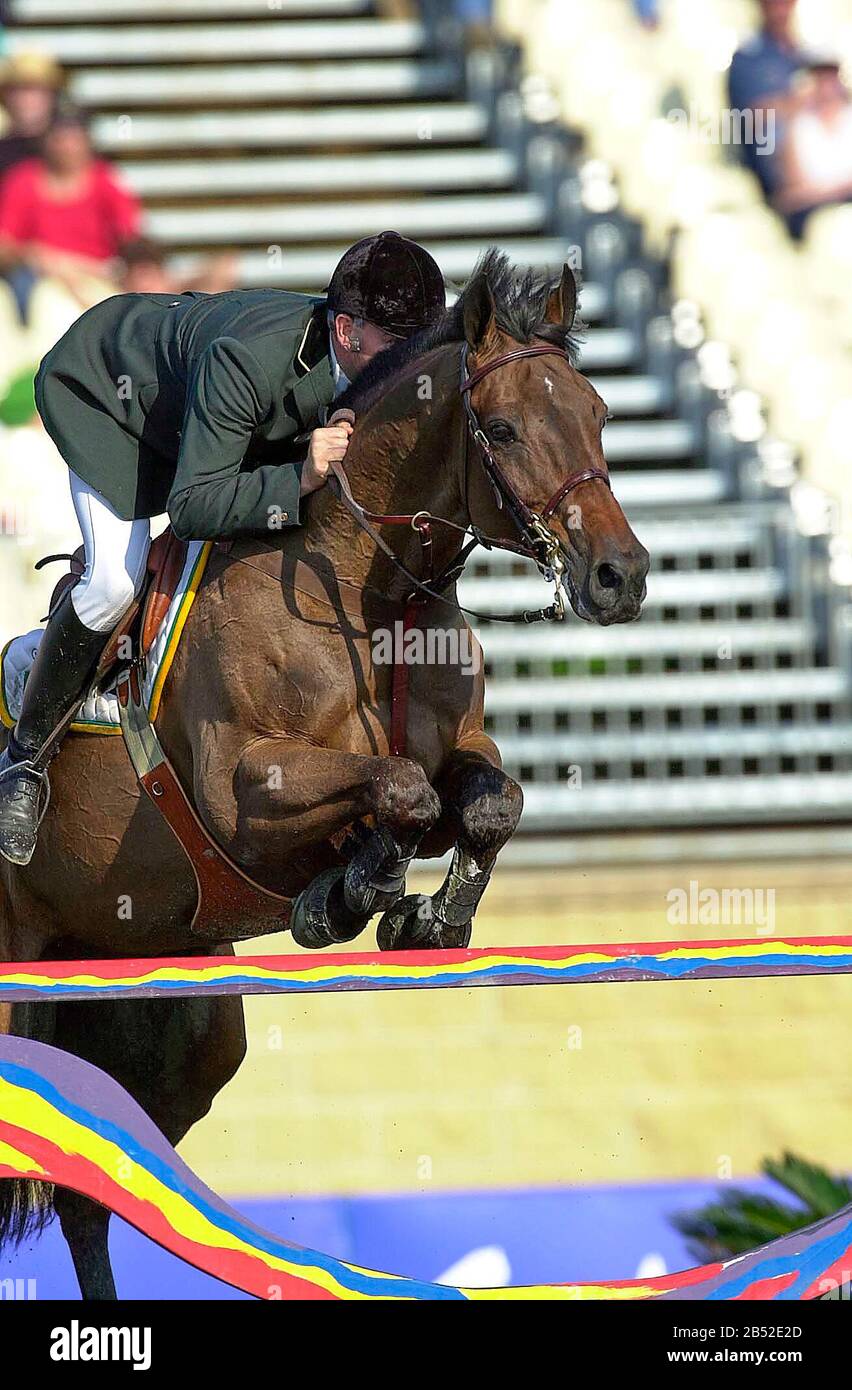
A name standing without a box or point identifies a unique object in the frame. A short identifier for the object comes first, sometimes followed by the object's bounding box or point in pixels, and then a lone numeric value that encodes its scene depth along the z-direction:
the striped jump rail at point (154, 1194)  5.61
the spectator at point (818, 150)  17.19
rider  6.32
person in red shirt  16.83
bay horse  6.04
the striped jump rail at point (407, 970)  5.57
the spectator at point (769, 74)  17.61
